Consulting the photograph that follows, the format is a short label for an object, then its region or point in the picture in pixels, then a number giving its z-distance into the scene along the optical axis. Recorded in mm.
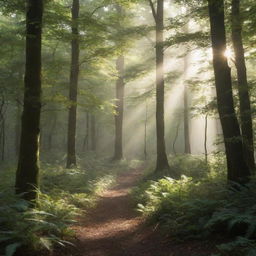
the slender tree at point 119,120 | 26781
